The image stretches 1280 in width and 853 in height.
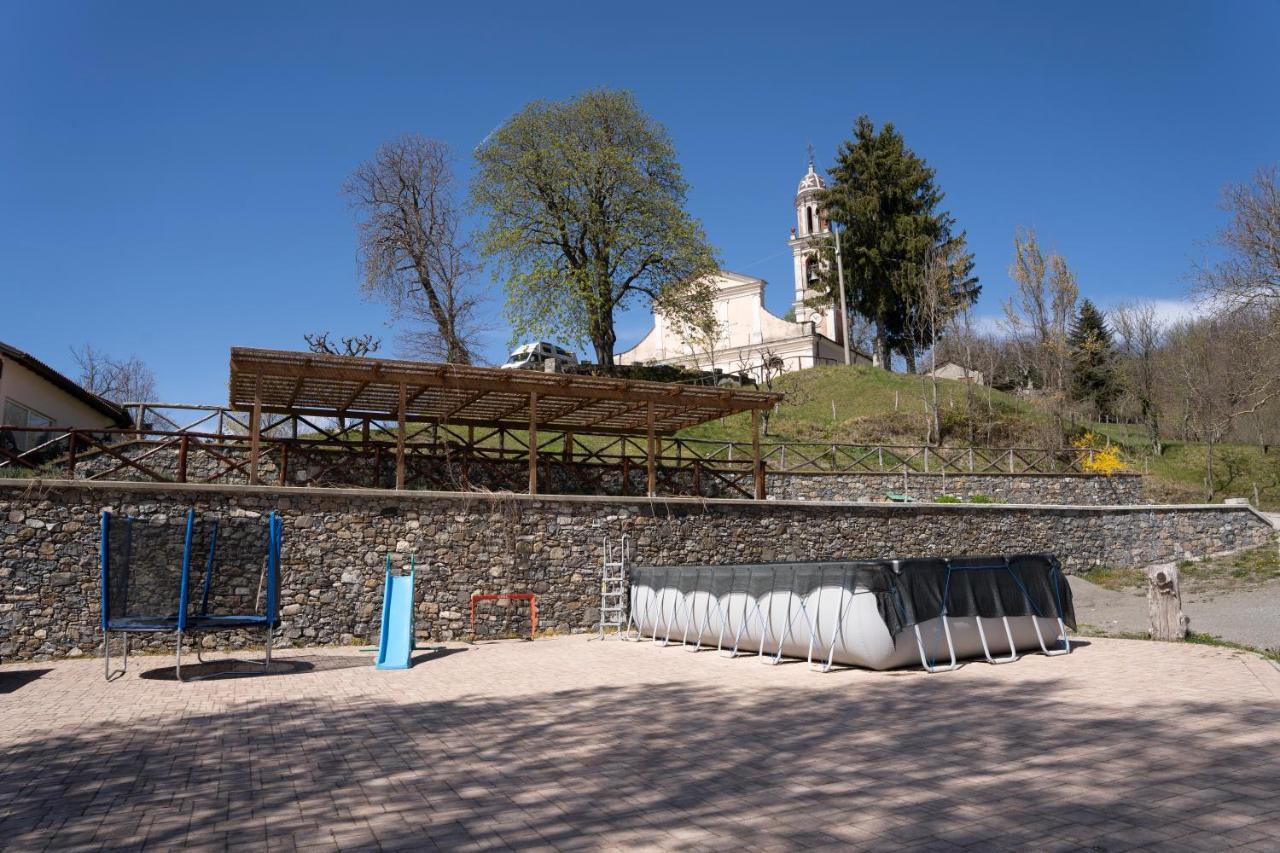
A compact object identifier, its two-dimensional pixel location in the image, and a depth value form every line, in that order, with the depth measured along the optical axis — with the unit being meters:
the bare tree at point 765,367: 37.99
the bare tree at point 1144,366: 38.00
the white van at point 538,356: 37.38
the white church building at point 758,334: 44.78
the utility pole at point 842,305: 41.97
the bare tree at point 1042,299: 34.41
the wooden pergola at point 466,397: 14.11
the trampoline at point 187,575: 9.98
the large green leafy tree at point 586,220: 31.86
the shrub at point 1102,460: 28.31
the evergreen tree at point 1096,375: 41.69
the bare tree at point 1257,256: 25.59
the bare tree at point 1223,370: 27.48
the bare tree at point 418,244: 32.91
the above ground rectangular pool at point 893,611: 9.63
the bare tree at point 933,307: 32.03
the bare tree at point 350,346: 27.27
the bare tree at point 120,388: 40.78
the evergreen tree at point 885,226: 40.78
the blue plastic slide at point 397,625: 11.11
